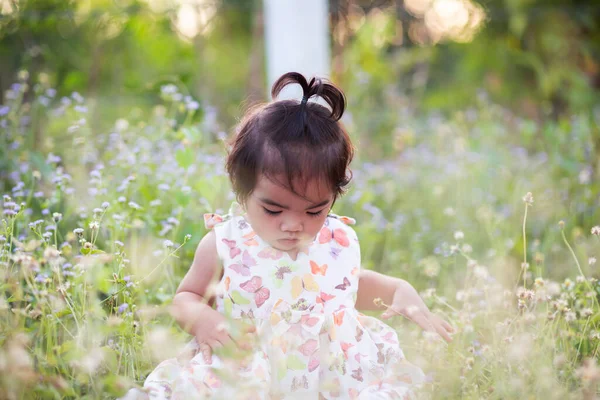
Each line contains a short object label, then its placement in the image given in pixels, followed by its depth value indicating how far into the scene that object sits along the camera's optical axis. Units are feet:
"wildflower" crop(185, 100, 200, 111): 8.26
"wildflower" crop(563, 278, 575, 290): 6.51
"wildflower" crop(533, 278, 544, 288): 5.90
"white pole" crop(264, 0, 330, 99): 13.26
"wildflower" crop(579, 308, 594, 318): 5.85
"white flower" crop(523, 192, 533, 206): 5.81
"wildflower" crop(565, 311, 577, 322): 5.79
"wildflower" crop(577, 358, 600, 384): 4.31
